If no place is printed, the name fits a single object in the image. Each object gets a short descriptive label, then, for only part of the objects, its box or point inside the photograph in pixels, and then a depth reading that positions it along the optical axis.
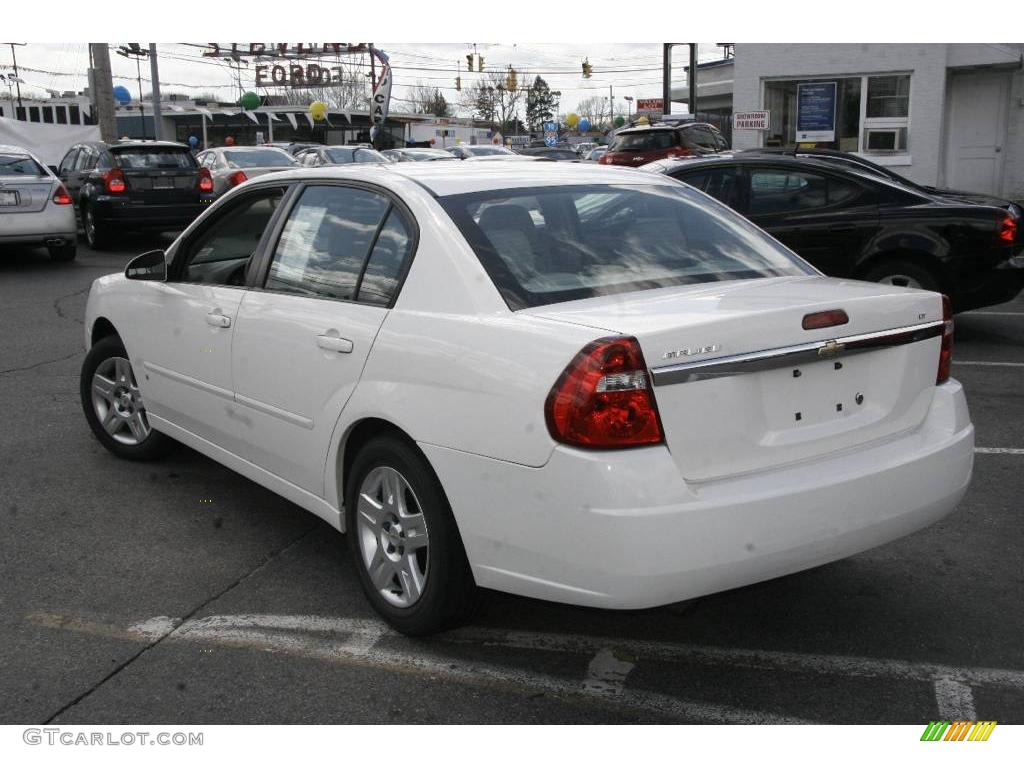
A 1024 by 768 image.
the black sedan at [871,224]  8.34
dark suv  16.19
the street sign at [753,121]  21.38
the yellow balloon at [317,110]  53.19
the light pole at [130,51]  45.68
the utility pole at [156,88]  32.06
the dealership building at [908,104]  20.50
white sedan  2.96
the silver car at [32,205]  13.64
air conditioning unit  21.08
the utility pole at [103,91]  26.35
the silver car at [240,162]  18.53
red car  19.19
